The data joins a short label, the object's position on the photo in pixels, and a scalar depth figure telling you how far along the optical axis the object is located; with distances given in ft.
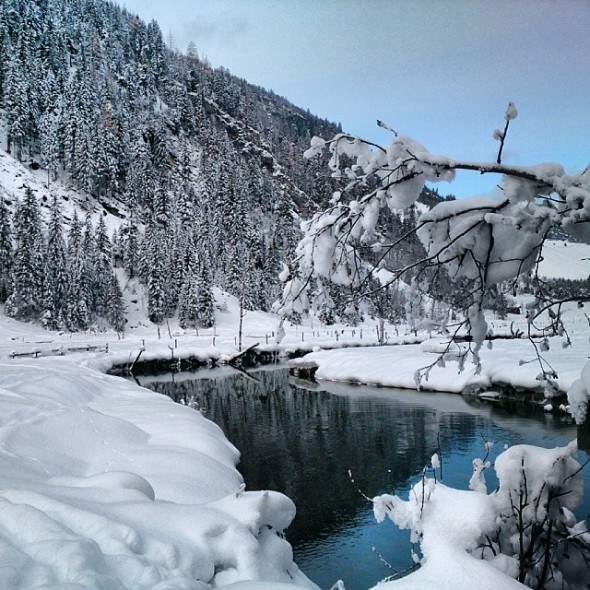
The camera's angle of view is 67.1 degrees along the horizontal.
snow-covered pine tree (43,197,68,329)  174.70
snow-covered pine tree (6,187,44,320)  169.68
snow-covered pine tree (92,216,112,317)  196.24
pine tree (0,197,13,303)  175.94
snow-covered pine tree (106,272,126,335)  191.72
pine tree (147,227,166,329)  202.39
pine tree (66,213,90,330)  182.60
